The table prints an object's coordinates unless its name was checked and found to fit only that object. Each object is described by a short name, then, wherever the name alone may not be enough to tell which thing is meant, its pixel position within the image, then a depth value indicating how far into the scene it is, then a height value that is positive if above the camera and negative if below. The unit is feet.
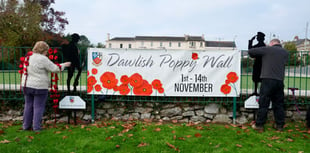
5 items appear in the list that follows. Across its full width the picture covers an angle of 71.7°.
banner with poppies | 16.22 +0.16
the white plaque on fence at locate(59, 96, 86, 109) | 15.80 -2.16
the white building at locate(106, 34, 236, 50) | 241.55 +36.91
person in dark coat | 14.17 -0.33
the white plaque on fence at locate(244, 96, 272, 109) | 16.07 -2.02
